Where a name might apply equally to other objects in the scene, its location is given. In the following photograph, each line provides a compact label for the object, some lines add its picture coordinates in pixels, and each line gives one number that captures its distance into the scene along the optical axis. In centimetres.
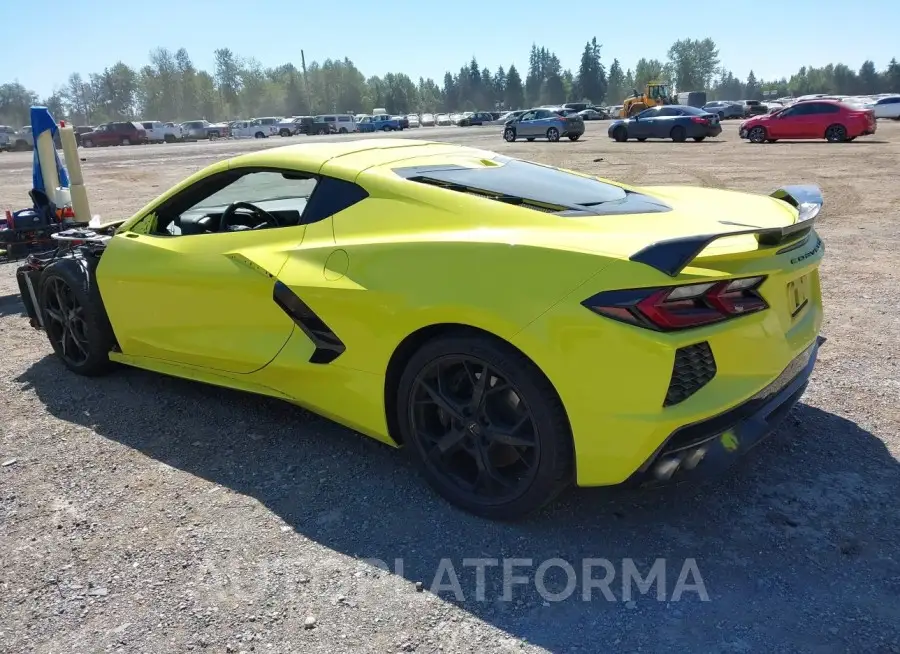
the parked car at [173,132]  5778
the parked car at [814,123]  2220
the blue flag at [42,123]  742
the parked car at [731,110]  5338
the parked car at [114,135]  5388
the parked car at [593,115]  5796
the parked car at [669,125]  2603
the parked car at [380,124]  6103
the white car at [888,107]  3828
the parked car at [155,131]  5619
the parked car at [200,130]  6044
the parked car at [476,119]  6494
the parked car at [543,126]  3089
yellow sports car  246
